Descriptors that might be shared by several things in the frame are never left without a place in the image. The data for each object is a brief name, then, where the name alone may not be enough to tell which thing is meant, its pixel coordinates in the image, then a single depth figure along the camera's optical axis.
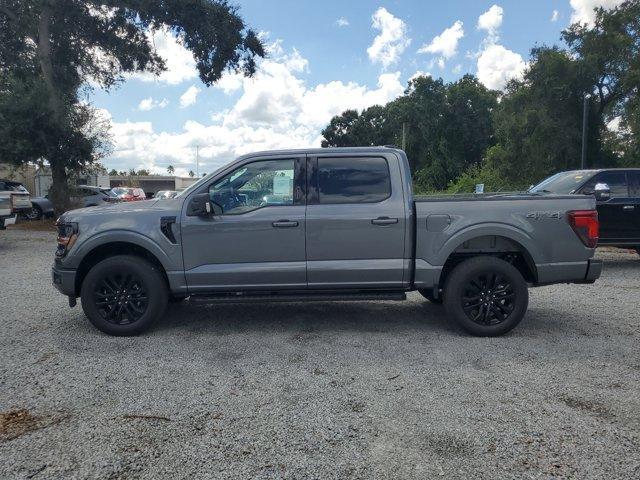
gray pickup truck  5.30
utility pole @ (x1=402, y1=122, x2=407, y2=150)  50.84
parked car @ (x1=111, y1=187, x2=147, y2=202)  25.60
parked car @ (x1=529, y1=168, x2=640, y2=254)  9.53
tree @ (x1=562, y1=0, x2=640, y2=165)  24.67
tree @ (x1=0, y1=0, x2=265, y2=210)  17.00
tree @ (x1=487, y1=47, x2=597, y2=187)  25.88
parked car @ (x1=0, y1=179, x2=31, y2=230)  12.73
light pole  19.02
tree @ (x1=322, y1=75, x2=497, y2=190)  52.91
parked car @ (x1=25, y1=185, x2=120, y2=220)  20.85
